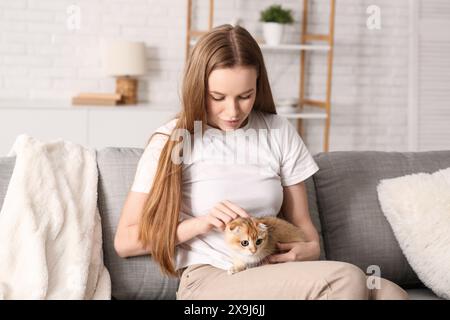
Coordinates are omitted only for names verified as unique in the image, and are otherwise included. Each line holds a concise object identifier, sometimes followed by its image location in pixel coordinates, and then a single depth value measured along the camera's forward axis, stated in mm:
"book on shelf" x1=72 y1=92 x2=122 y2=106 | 3871
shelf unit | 4059
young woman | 1657
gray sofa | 1843
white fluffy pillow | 1949
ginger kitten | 1604
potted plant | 4082
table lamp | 4023
